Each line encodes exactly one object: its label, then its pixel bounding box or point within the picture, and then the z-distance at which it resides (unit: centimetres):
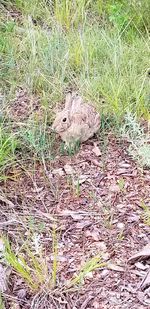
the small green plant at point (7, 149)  201
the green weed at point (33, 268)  151
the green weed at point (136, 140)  200
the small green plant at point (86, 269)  152
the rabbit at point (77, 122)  215
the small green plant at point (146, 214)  178
